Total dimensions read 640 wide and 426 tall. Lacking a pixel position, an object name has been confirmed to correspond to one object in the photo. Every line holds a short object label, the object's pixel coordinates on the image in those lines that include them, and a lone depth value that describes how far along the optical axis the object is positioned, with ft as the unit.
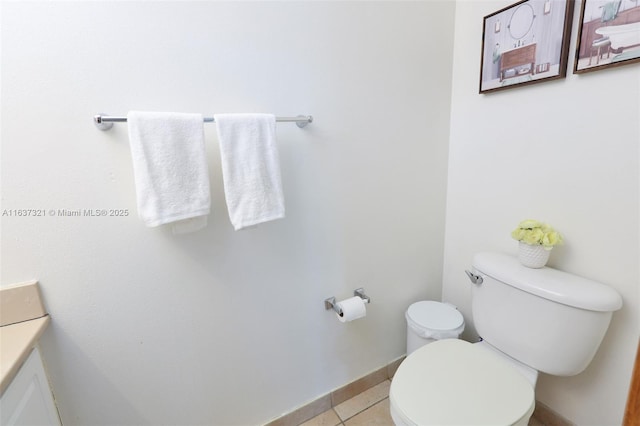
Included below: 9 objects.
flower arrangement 3.60
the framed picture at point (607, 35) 2.97
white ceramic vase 3.67
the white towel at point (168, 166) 2.65
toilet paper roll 4.21
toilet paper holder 4.28
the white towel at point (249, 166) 3.03
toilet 3.05
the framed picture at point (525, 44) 3.48
